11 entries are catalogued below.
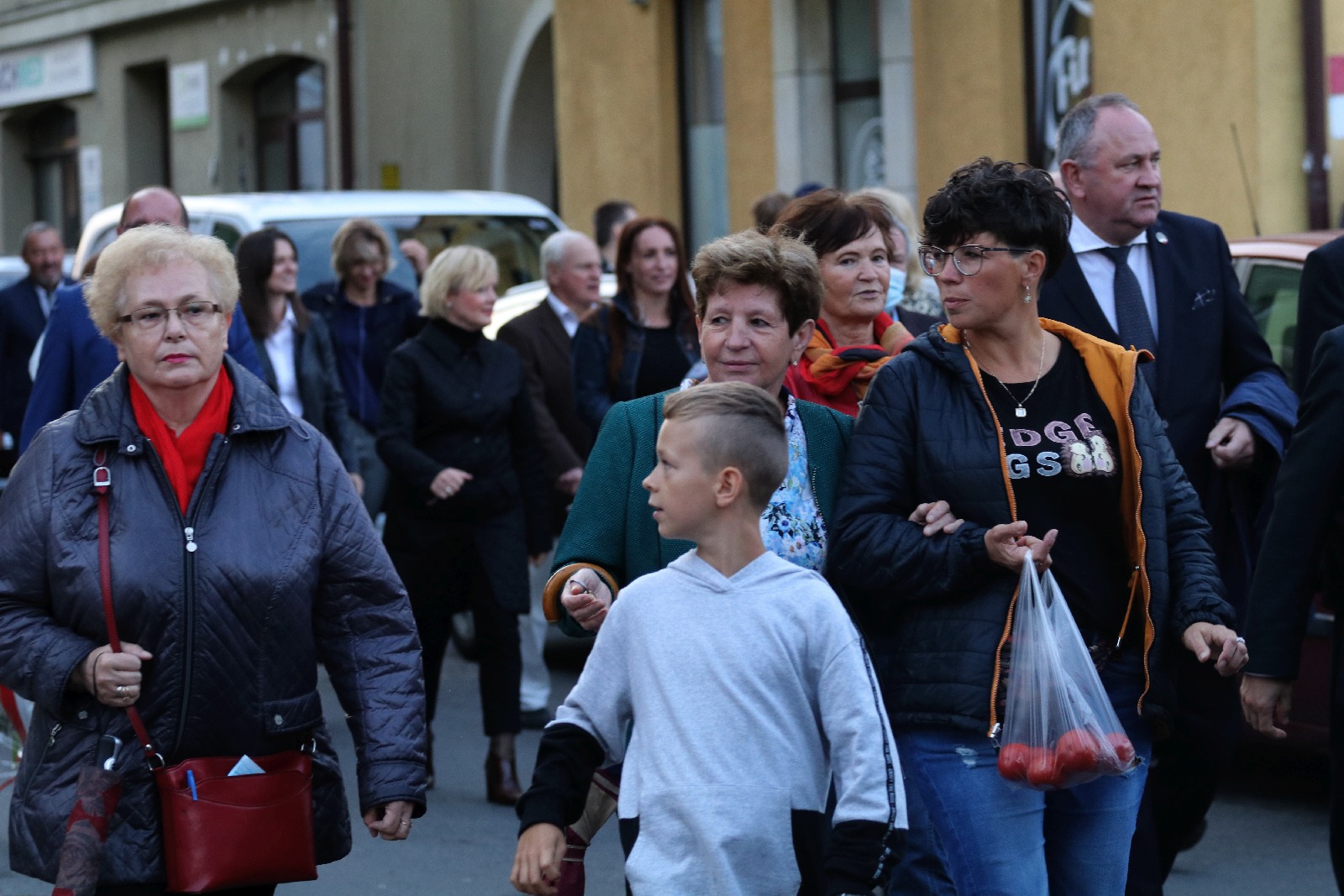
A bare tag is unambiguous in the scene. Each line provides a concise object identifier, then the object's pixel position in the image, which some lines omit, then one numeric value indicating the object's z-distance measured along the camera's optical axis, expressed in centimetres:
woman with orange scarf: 1010
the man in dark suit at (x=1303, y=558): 890
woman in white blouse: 1727
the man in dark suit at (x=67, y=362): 1284
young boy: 696
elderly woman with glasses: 785
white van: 2384
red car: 1355
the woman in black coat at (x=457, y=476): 1570
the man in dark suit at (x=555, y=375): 1787
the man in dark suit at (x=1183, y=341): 1045
